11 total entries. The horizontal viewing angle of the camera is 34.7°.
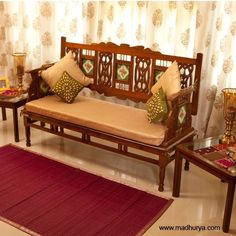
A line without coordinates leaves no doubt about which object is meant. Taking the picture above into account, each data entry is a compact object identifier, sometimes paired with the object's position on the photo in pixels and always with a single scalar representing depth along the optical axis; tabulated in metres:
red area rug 2.53
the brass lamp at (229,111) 3.10
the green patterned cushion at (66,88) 3.57
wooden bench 2.96
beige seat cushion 2.95
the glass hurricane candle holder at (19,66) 4.08
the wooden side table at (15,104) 3.71
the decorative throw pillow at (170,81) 3.04
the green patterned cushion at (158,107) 2.98
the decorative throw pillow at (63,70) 3.66
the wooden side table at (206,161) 2.41
